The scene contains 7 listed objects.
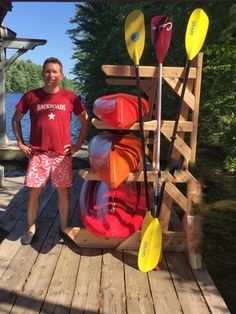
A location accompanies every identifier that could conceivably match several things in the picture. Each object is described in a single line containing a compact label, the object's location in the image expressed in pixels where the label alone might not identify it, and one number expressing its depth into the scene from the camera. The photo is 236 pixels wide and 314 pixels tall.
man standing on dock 2.96
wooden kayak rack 2.91
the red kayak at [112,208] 3.05
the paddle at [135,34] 3.13
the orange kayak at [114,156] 2.88
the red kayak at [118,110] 2.86
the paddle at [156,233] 2.81
